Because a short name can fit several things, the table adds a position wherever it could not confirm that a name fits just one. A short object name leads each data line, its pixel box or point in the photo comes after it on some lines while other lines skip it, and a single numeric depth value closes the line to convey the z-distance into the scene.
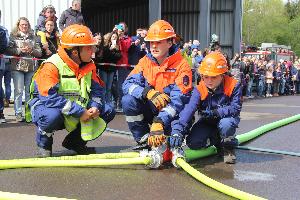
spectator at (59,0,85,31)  10.34
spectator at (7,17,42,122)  8.69
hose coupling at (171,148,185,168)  4.95
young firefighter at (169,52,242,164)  5.28
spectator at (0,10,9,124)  8.21
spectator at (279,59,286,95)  23.78
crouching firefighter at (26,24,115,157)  5.31
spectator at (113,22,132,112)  10.85
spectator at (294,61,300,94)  25.75
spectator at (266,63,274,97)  21.73
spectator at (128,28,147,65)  11.30
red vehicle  32.76
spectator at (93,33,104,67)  10.38
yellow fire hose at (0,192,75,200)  3.69
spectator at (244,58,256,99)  19.34
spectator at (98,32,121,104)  10.55
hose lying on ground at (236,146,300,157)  6.07
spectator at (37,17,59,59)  9.20
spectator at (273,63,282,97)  22.80
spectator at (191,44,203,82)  13.92
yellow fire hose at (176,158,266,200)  3.87
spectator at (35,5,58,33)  9.35
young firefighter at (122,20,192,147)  5.19
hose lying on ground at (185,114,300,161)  5.48
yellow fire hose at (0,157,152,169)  4.80
